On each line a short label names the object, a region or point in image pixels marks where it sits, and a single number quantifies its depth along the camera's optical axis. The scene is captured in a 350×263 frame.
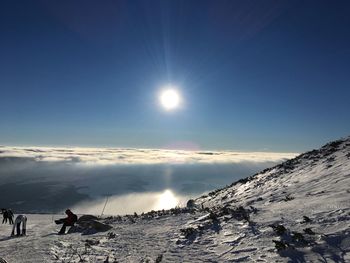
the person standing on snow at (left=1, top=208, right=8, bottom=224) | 33.94
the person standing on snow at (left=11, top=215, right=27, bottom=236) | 21.62
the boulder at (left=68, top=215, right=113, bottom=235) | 20.02
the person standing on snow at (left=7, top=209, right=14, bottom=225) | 33.90
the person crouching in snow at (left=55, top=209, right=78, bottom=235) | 22.49
